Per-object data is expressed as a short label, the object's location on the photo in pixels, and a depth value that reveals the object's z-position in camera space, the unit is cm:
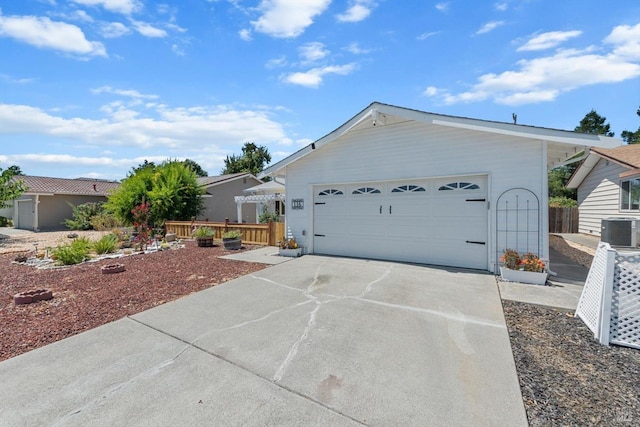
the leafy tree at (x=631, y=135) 2710
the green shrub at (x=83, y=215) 1873
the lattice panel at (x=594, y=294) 342
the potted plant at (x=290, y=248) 858
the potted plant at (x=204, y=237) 1073
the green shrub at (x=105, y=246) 948
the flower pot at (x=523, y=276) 541
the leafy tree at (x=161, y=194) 1463
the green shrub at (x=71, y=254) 777
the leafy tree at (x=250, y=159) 3972
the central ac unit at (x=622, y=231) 924
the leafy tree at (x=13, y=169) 1583
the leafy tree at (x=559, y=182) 2308
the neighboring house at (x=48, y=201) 1942
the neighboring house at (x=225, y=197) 2027
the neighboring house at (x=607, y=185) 1038
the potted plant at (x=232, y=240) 1010
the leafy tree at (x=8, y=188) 1498
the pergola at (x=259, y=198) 1486
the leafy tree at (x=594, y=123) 2992
